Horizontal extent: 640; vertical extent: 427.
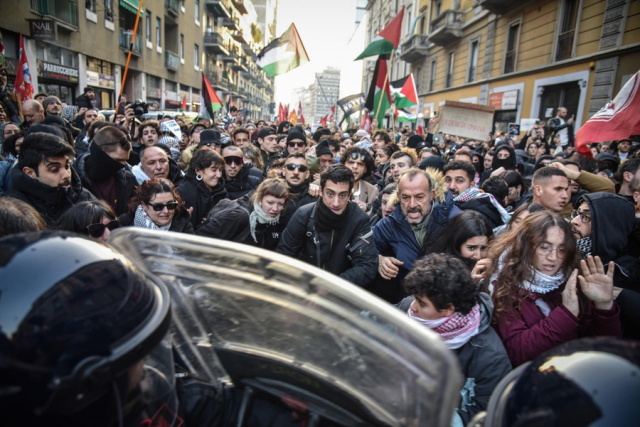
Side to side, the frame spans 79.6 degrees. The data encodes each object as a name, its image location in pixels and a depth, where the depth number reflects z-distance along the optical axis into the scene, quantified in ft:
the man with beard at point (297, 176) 12.86
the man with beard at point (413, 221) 9.76
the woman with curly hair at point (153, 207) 9.39
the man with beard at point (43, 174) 7.80
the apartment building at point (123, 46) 41.39
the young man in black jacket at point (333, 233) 9.16
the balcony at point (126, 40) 62.34
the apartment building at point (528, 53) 36.27
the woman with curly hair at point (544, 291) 6.00
